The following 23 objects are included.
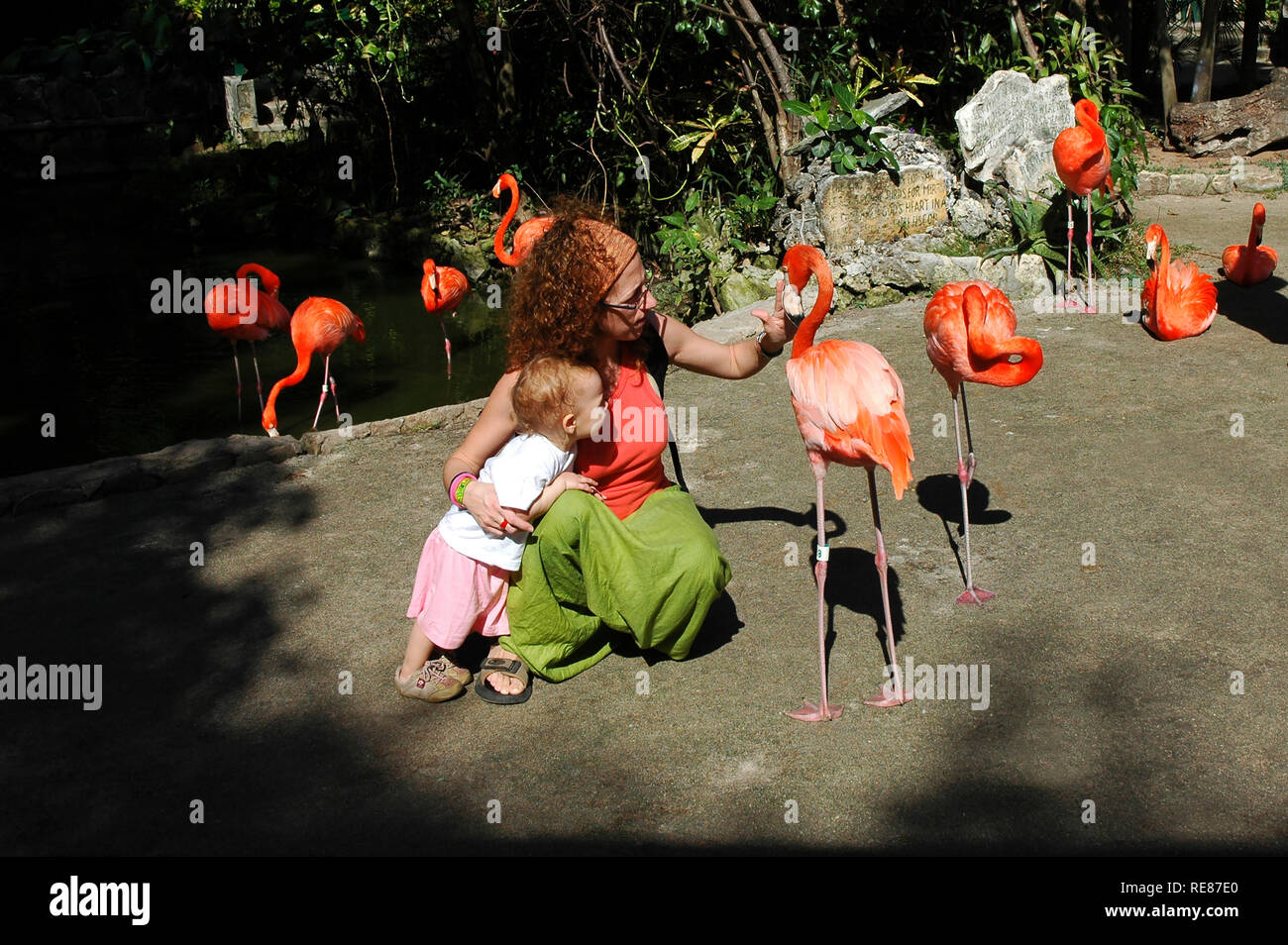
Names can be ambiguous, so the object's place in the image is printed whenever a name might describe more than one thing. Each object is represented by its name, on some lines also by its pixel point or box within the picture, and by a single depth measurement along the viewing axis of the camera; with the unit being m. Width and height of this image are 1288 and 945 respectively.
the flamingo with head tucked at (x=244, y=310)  7.06
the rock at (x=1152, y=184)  11.05
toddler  3.47
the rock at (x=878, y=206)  8.37
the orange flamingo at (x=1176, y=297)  6.49
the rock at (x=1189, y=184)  10.91
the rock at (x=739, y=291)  8.80
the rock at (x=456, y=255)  11.70
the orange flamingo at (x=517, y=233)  7.93
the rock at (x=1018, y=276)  7.95
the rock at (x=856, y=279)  8.22
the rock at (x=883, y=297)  8.20
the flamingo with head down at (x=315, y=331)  6.90
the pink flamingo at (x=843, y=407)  3.42
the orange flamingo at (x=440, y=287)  8.27
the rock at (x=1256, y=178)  10.83
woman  3.50
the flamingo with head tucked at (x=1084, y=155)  7.05
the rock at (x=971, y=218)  8.42
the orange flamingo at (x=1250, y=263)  7.35
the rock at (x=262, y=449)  5.71
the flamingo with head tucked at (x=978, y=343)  4.06
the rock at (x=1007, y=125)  8.53
